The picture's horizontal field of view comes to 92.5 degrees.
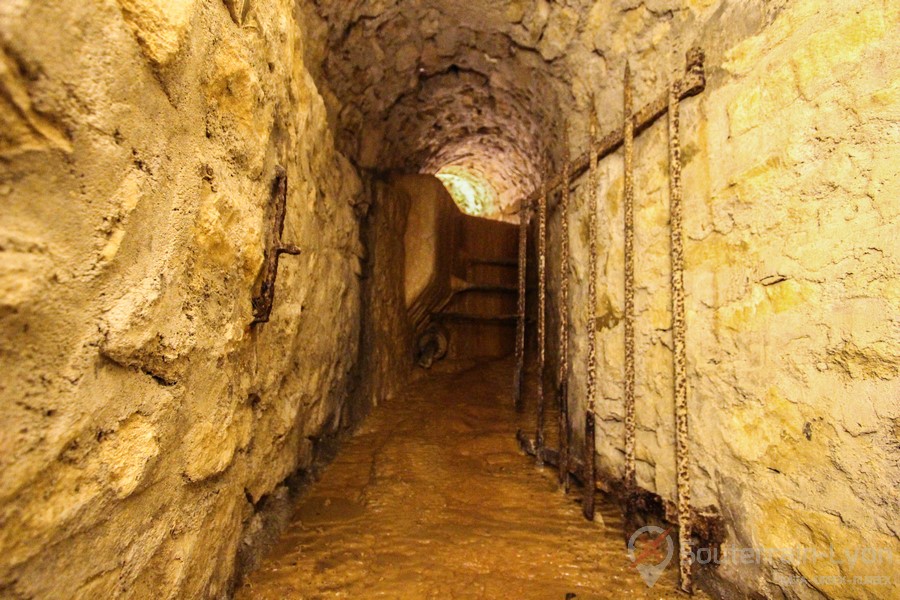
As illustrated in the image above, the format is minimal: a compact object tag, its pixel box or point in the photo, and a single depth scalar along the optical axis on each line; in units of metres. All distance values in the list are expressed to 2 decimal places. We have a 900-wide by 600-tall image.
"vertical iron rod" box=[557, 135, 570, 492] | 2.34
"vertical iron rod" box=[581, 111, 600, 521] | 2.05
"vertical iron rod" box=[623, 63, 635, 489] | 1.87
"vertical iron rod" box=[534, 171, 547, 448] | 2.62
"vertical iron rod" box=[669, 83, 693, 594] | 1.53
